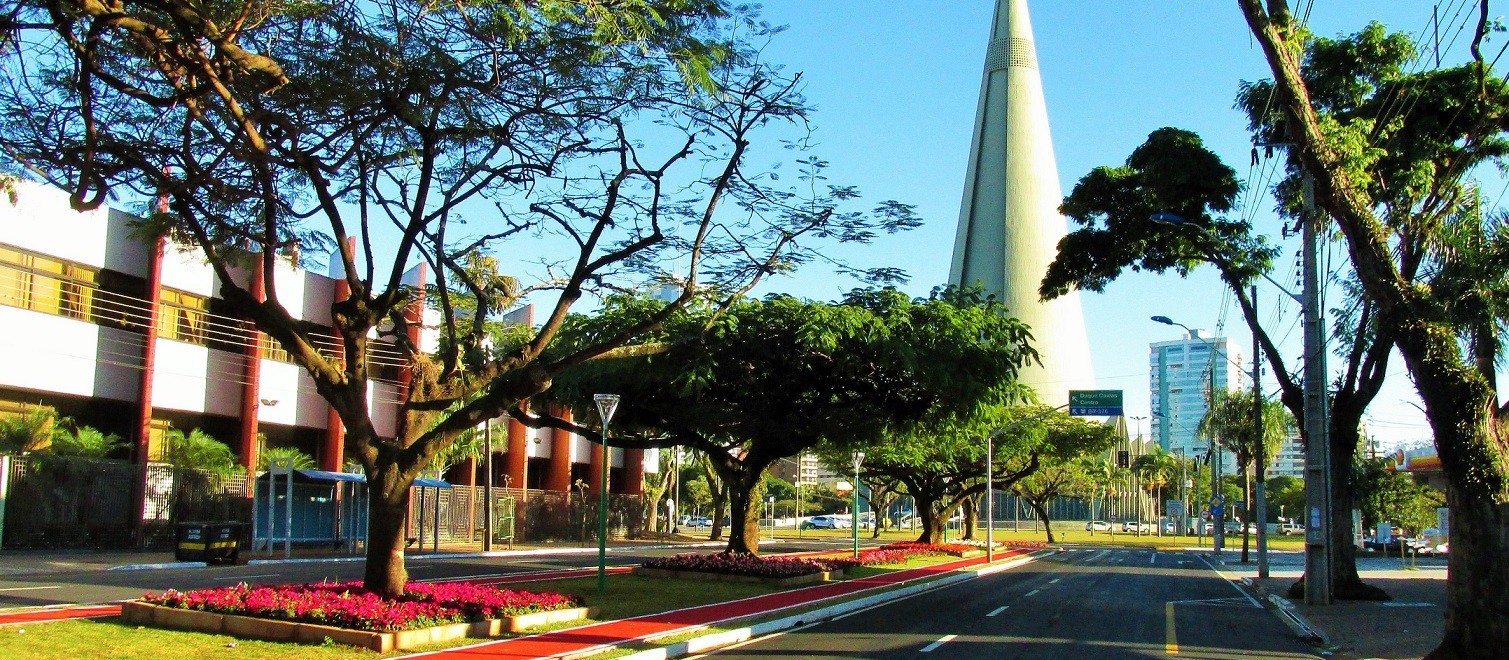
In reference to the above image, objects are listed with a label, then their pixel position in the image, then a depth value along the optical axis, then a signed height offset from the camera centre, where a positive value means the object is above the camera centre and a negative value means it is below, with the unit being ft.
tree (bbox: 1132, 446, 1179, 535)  369.71 +1.79
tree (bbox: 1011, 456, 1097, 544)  250.57 -2.40
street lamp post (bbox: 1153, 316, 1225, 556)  195.31 -5.08
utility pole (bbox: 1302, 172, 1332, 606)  75.10 +2.05
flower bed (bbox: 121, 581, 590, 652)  44.04 -6.36
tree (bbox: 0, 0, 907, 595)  40.47 +12.78
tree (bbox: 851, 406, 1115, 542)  152.97 +1.88
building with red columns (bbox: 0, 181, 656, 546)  117.91 +12.29
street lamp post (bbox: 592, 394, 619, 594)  67.04 +3.10
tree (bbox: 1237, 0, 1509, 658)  43.19 +5.78
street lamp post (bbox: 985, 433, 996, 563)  143.86 -4.60
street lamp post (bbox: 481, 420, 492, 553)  142.00 -4.79
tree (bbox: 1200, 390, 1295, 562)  199.75 +9.49
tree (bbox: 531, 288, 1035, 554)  79.92 +6.76
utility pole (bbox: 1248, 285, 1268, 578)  112.47 +0.71
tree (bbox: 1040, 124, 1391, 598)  83.71 +18.19
